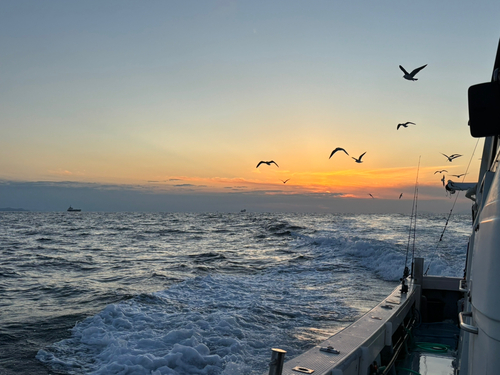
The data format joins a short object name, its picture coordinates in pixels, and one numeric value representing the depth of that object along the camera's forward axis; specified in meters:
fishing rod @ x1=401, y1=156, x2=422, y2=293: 6.85
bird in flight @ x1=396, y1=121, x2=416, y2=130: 12.41
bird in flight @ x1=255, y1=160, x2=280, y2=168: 14.59
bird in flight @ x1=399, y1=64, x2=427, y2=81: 8.00
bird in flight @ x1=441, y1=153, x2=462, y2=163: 12.48
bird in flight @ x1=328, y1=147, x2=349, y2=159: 11.45
